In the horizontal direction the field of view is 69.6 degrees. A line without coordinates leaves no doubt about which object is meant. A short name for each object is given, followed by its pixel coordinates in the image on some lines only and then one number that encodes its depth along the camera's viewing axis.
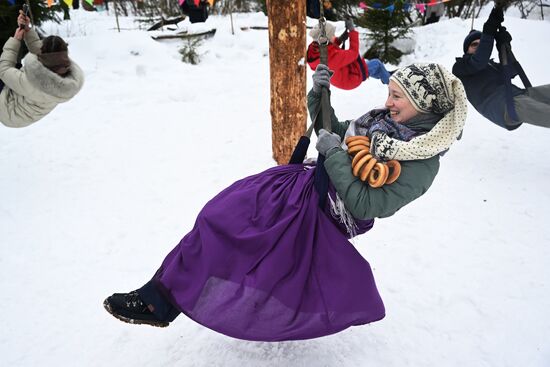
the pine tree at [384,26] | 7.71
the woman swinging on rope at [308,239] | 1.39
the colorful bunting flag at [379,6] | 7.49
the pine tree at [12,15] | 6.45
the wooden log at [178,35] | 9.28
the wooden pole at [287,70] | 3.47
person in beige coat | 3.01
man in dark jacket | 3.12
